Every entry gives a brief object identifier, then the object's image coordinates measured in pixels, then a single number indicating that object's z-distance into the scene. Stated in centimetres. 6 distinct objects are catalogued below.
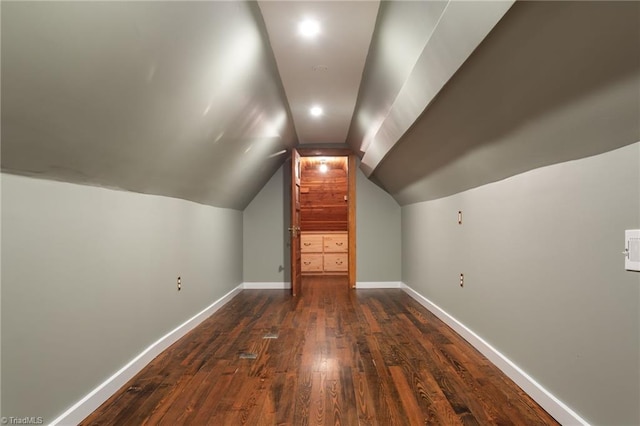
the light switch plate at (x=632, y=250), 145
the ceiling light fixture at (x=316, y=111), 424
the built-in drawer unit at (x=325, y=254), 737
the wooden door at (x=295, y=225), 534
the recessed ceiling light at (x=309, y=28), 242
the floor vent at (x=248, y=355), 287
